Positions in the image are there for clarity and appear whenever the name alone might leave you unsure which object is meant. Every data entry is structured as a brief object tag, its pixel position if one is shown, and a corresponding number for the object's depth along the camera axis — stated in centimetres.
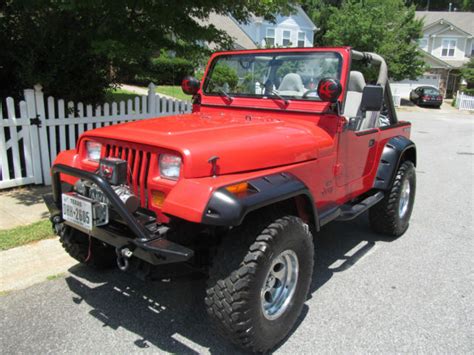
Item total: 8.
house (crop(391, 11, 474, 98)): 3991
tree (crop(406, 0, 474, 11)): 6112
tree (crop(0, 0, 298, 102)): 555
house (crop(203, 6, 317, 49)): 3029
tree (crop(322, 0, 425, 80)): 2711
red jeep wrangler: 242
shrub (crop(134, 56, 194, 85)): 2117
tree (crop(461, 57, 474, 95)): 3475
